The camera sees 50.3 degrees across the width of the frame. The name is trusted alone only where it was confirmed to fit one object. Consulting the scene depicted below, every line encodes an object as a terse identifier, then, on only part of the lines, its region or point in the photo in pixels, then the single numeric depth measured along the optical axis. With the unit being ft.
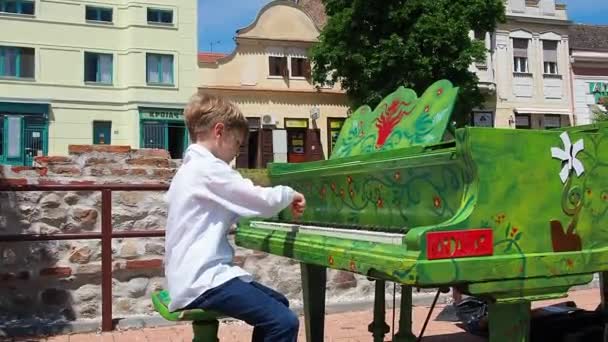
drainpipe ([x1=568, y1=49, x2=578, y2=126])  98.32
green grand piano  7.21
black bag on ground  14.03
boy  8.22
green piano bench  8.74
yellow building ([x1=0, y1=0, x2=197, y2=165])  81.30
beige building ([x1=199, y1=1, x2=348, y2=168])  87.40
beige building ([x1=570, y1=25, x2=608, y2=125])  97.66
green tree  71.77
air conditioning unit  87.25
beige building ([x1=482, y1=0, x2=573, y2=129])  95.81
